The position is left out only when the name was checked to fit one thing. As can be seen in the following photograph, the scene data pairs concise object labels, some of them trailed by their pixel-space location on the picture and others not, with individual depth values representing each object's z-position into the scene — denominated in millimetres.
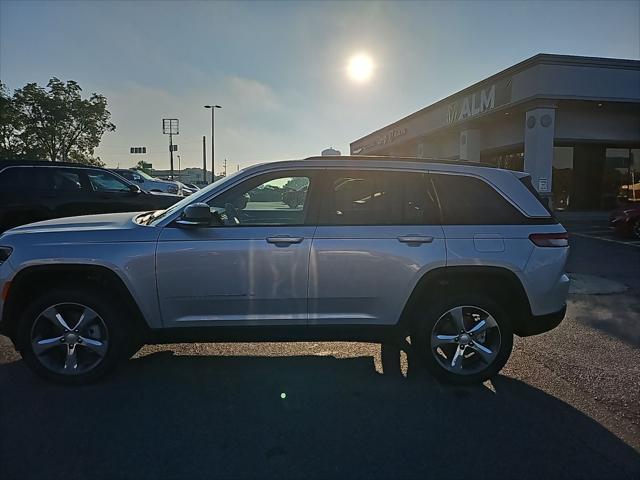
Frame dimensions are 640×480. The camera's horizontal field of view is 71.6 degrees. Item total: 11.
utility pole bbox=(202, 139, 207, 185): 49688
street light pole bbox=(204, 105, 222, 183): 46072
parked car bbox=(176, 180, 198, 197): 22762
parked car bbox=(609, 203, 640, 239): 11812
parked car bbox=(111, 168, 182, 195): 20703
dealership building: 15711
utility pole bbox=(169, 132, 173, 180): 51281
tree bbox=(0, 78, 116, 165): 37906
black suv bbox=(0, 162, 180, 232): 8008
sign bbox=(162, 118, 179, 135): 62078
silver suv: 3443
